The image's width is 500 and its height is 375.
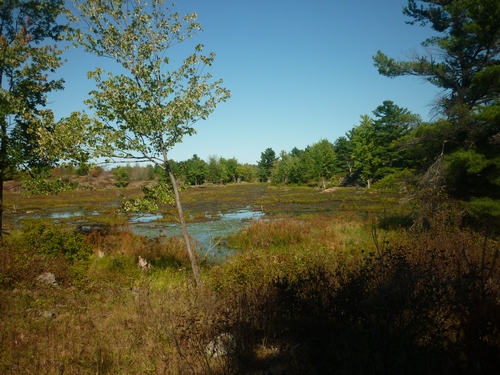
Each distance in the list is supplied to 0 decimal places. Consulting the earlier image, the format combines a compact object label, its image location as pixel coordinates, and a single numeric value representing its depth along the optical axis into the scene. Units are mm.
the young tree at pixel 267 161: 117750
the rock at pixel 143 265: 10818
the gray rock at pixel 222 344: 4254
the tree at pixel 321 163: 73312
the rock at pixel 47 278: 8100
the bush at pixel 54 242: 10195
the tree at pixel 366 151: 52938
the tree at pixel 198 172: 102438
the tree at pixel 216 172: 110688
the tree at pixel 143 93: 6785
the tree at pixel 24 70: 10859
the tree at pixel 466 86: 11422
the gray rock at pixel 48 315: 5909
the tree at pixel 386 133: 49250
